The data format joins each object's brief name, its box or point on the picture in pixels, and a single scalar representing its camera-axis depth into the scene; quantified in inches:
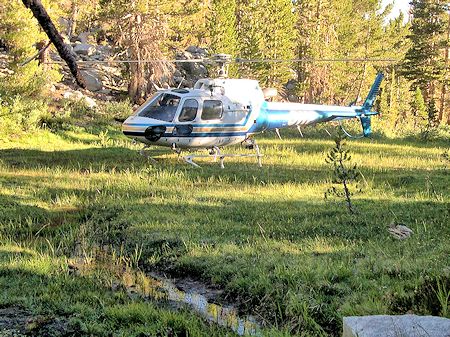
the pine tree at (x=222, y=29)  1266.0
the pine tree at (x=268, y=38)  1401.3
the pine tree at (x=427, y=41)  1640.0
